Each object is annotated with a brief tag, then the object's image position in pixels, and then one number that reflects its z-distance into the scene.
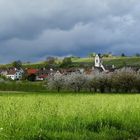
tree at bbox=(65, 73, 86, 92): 159.31
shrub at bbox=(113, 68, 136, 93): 144.50
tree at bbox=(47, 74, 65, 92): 161.25
